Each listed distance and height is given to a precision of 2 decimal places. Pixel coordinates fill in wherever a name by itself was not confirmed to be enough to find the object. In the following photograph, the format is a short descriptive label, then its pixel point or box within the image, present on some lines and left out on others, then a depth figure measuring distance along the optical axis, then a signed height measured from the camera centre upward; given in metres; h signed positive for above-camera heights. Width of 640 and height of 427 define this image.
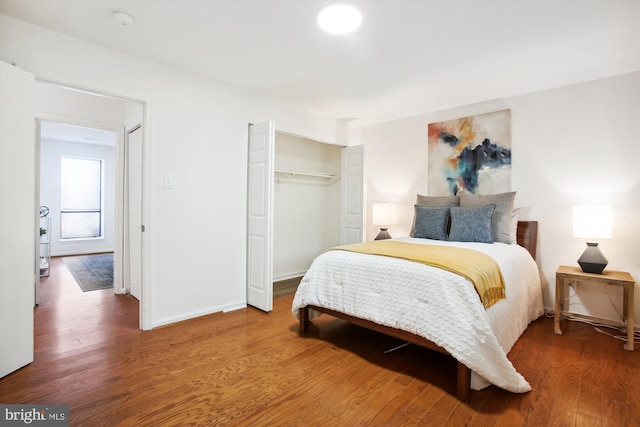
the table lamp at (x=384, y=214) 4.32 +0.00
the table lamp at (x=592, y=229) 2.71 -0.11
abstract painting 3.62 +0.72
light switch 2.95 +0.27
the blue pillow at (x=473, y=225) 3.11 -0.10
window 7.18 +0.29
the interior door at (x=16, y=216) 2.00 -0.04
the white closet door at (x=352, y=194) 4.53 +0.28
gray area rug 4.47 -1.00
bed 1.82 -0.63
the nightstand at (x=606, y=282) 2.48 -0.54
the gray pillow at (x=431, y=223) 3.44 -0.10
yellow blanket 2.01 -0.32
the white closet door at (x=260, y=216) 3.32 -0.04
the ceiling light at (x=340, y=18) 2.05 +1.31
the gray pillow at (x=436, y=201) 3.67 +0.16
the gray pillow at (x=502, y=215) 3.20 +0.00
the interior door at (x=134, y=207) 3.74 +0.05
